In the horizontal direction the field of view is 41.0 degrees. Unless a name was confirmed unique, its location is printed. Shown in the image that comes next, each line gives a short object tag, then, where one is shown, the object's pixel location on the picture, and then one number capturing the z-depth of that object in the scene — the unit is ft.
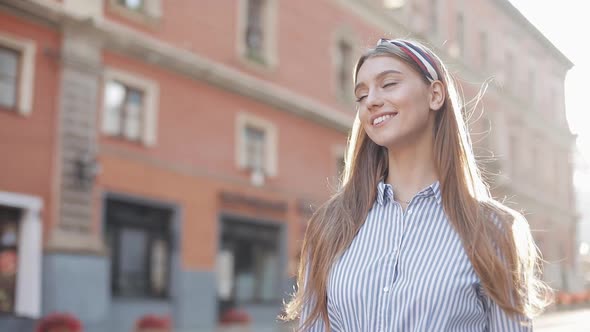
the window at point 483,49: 115.44
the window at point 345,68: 80.33
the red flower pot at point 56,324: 23.71
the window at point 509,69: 122.72
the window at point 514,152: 119.75
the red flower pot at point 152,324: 45.19
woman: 7.46
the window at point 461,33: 108.17
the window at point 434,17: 100.73
